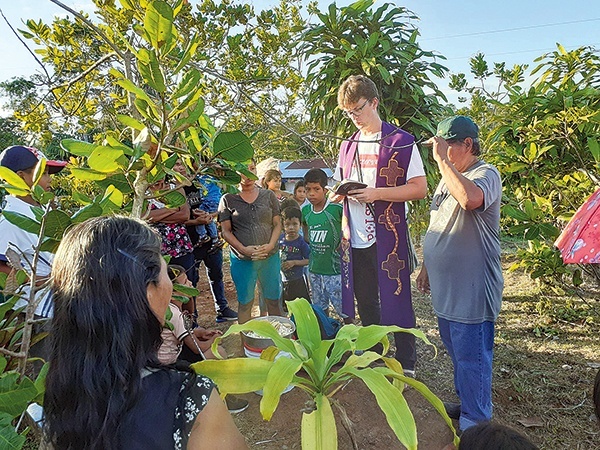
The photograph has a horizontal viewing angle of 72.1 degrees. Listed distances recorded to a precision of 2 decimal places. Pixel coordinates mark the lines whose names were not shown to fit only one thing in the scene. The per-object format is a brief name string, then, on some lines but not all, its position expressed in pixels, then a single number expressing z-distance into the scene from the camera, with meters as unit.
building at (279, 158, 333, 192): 22.30
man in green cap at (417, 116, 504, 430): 2.28
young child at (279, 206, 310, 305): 4.36
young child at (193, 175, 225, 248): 4.06
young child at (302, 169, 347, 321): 3.80
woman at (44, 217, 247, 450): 0.95
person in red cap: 1.98
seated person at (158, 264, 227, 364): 2.03
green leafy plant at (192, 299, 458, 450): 0.94
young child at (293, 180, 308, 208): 5.22
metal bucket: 2.54
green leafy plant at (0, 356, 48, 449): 0.98
